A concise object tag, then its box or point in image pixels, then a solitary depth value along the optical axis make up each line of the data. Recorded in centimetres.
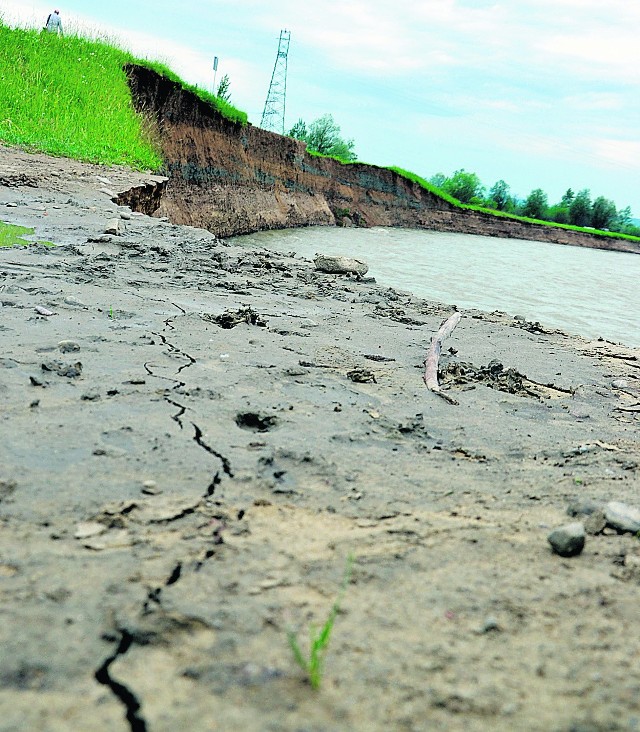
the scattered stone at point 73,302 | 459
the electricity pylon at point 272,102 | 4578
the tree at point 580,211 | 5744
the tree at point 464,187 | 5331
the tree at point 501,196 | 5588
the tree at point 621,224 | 5631
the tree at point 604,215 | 5631
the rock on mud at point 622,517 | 208
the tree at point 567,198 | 5834
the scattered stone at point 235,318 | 469
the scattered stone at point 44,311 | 420
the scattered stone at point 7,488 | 200
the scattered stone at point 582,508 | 225
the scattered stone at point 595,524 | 208
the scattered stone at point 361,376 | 377
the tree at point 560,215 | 5653
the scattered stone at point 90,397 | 284
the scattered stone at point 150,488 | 212
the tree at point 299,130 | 4862
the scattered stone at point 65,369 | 310
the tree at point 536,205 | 5612
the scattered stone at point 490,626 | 157
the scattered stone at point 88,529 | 185
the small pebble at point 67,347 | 351
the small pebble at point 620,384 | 466
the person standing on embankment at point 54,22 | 1833
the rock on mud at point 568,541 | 194
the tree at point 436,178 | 7346
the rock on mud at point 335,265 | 829
